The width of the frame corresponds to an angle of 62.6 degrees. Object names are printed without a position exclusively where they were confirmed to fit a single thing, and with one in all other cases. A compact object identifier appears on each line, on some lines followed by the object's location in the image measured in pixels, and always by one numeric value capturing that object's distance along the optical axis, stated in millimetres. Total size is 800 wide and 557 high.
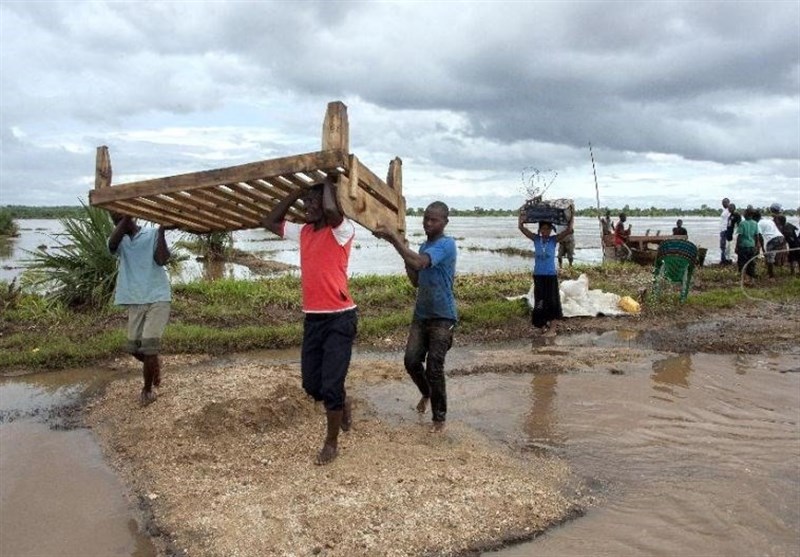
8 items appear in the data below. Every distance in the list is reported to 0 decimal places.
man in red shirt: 4082
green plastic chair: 10555
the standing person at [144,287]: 5348
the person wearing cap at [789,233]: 14477
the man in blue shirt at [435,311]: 4789
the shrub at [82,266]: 9859
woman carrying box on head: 8648
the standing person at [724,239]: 16469
